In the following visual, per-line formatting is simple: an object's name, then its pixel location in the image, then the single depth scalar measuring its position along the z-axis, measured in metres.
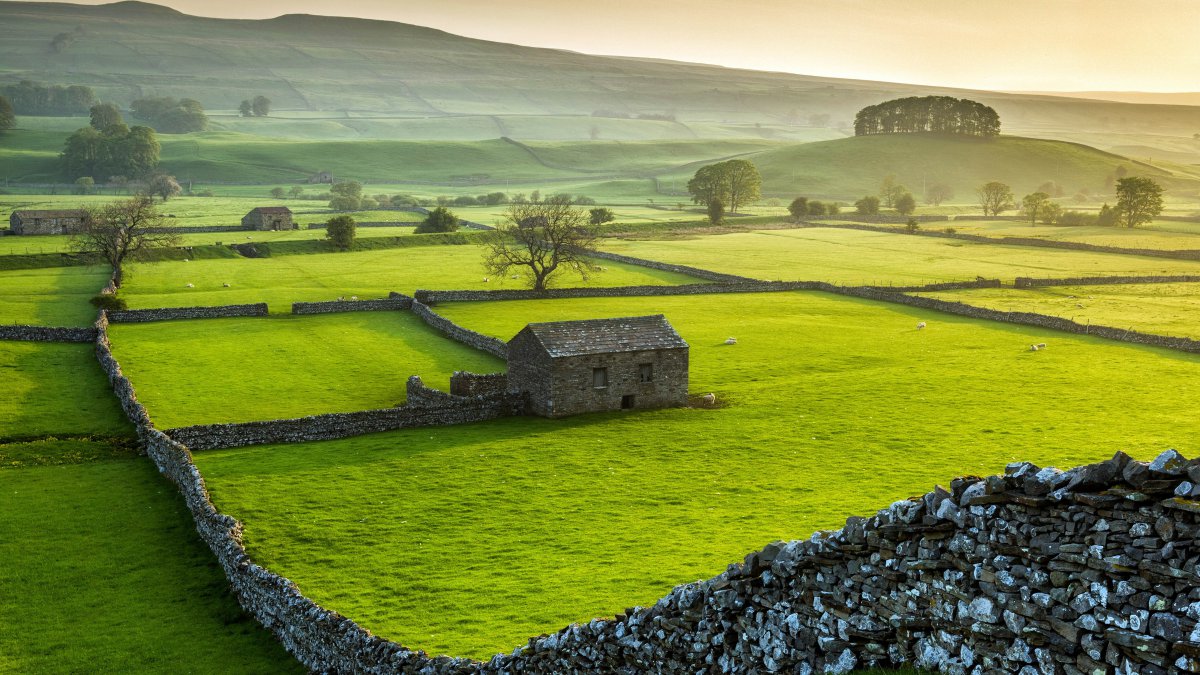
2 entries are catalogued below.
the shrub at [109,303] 68.50
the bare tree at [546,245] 78.72
